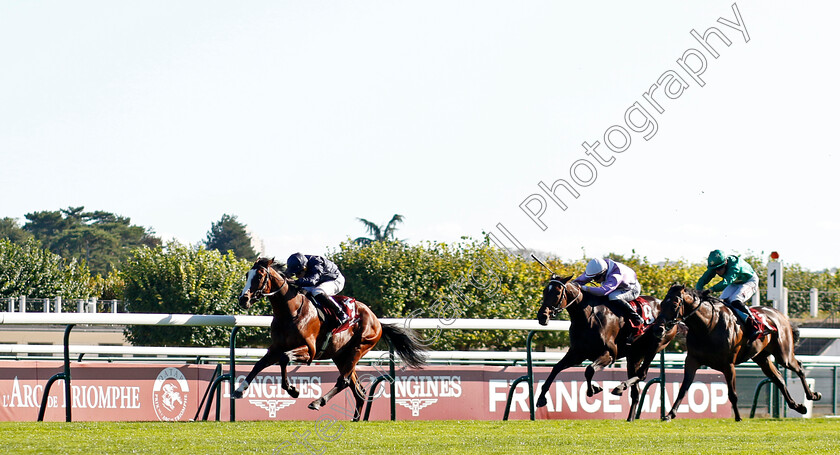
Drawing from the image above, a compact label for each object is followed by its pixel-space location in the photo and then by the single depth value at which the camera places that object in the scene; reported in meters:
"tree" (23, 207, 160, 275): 165.75
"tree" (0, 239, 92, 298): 89.87
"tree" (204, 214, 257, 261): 177.00
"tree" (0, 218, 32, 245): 163.12
